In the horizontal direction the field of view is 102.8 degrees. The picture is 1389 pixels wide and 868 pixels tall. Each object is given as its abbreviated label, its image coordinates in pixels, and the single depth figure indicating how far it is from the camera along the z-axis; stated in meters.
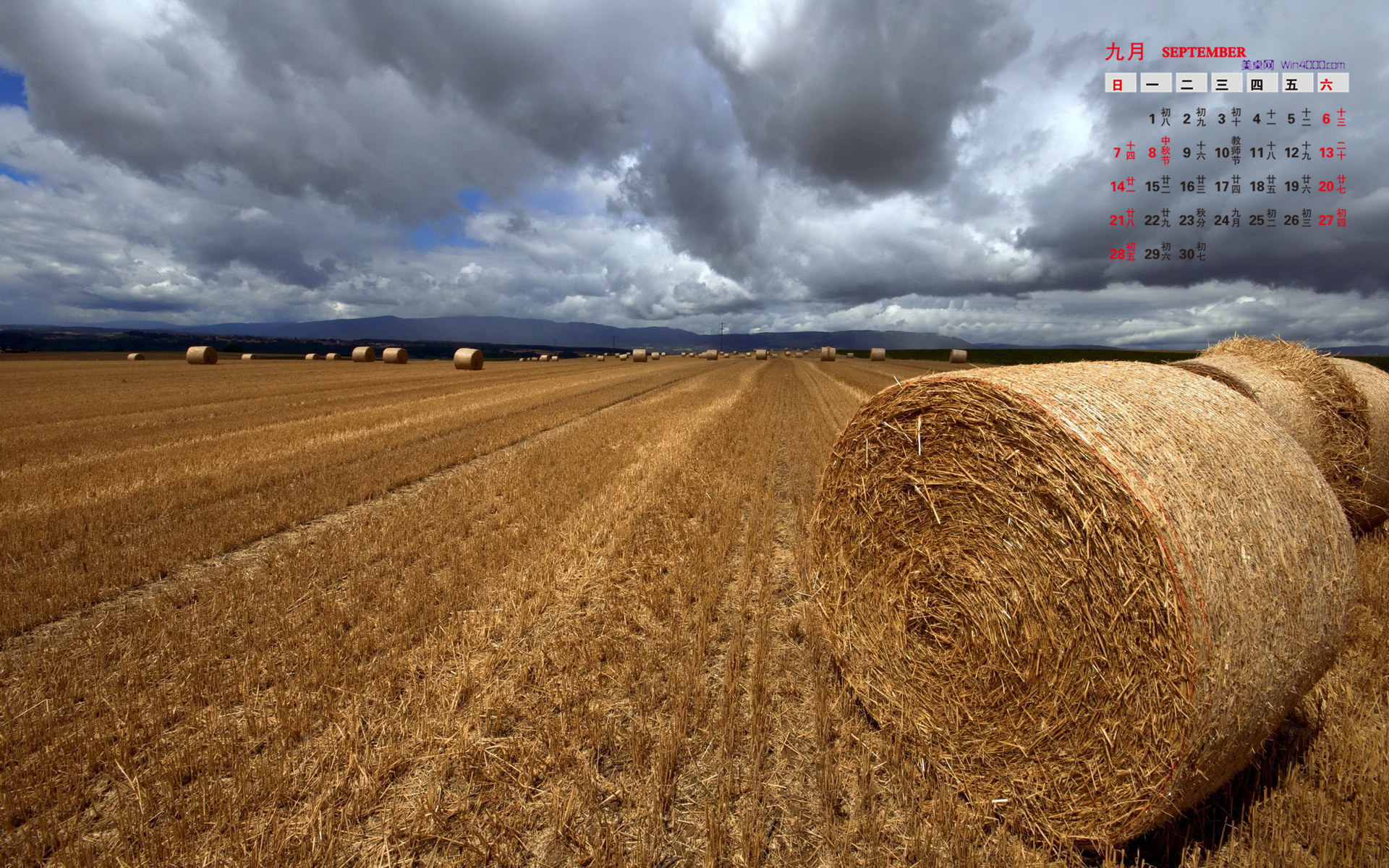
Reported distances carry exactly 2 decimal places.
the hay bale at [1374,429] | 6.70
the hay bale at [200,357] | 43.00
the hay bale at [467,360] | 41.71
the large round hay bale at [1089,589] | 2.60
